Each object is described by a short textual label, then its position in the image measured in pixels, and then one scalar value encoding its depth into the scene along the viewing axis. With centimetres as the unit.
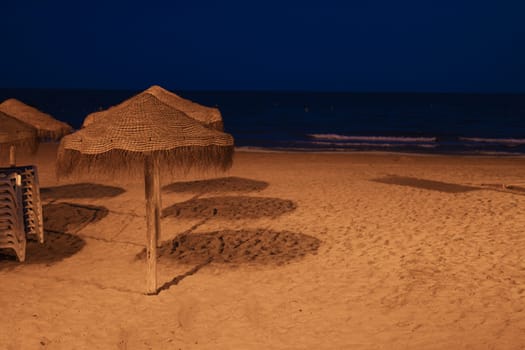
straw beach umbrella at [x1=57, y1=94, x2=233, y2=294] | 488
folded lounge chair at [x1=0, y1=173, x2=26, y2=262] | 614
